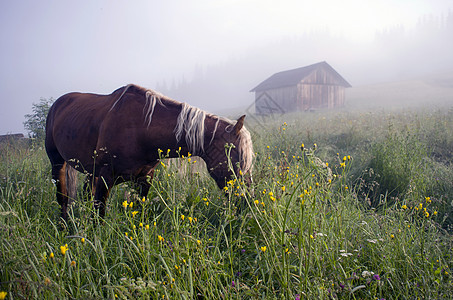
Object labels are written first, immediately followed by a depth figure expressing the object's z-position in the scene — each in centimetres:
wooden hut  2853
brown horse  303
